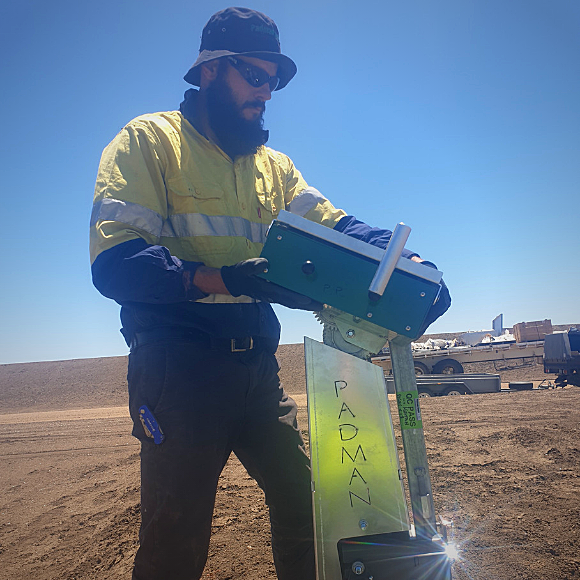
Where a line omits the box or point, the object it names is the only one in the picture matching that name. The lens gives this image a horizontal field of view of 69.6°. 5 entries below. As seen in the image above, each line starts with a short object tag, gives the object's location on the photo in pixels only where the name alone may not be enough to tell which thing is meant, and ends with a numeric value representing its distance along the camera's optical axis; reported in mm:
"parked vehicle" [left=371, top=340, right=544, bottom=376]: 16234
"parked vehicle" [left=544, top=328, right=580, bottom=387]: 13422
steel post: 1266
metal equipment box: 1332
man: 1387
